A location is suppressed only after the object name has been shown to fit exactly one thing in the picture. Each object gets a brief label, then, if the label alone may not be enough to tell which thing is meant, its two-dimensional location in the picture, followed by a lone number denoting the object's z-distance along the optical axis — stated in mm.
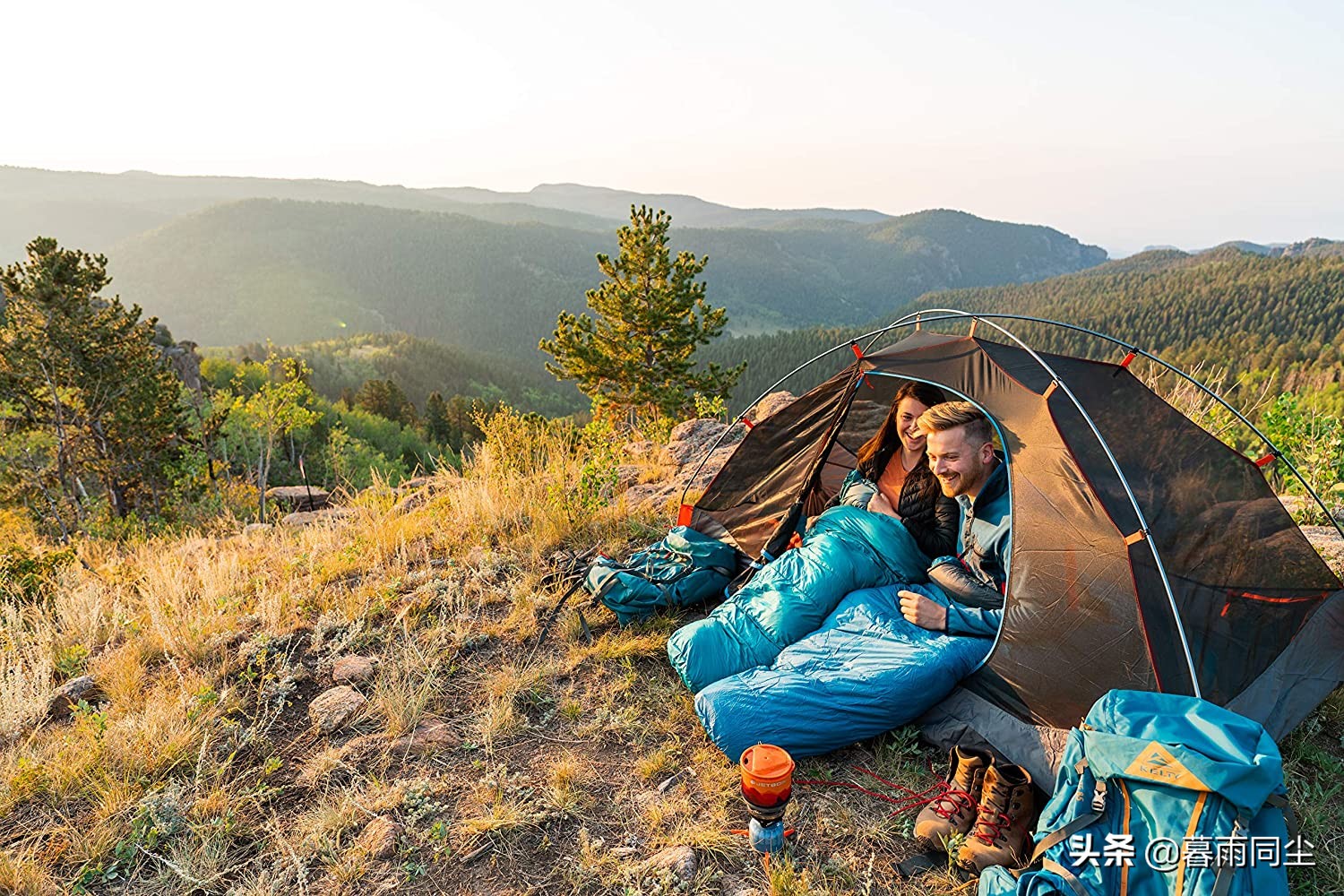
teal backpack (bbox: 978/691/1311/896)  2025
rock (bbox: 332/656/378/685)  3941
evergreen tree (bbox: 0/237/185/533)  14328
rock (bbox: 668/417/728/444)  8508
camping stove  2519
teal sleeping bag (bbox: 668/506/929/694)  3562
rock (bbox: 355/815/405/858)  2762
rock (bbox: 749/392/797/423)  7692
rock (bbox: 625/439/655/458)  8355
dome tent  2844
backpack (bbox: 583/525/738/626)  4387
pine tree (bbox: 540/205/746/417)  23188
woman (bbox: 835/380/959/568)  4008
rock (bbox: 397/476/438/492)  7741
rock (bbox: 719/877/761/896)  2539
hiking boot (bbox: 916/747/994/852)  2674
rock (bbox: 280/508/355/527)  6995
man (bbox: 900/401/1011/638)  3402
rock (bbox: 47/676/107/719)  3679
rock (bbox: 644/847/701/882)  2615
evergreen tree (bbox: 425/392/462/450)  59406
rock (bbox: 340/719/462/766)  3332
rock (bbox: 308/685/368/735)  3553
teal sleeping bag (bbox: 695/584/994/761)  3113
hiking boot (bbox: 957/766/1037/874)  2525
